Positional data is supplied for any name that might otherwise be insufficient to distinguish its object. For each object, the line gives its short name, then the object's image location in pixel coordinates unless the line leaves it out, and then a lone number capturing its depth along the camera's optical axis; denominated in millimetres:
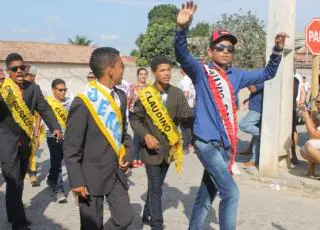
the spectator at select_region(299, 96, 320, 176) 7439
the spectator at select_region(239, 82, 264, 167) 8703
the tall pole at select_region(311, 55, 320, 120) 8227
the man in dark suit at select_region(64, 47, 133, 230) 3818
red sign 7410
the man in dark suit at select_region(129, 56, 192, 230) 5195
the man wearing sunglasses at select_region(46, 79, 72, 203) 6953
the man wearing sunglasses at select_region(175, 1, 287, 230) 4293
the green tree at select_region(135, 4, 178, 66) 39719
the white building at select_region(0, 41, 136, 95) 30500
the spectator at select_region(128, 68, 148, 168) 9125
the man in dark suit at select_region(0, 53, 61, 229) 5406
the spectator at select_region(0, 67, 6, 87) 8289
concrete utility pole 7562
